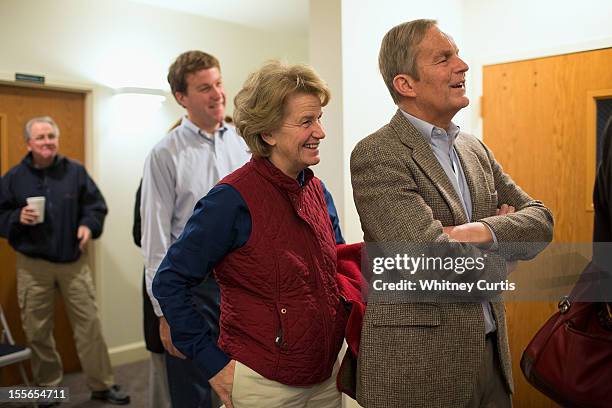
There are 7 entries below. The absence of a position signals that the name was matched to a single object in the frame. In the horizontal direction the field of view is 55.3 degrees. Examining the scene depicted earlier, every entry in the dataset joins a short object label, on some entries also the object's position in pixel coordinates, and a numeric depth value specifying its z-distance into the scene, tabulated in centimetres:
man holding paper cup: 377
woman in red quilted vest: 134
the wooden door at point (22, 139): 406
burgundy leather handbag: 124
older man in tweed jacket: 129
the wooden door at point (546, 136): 269
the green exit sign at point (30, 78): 403
